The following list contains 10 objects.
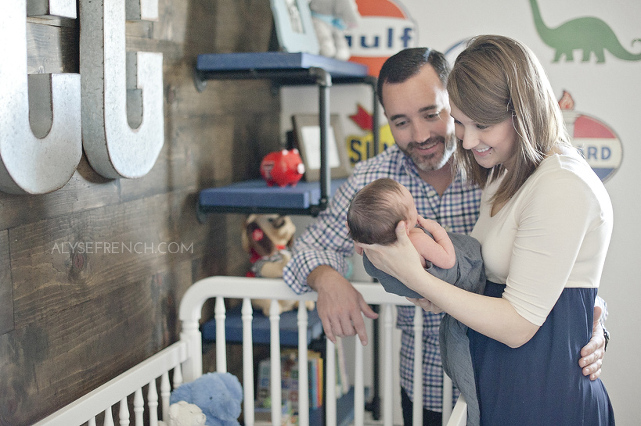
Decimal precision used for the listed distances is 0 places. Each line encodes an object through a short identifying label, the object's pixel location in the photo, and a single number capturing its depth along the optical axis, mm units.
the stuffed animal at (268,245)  1930
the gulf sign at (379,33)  2260
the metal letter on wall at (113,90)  1220
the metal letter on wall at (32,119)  1011
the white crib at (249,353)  1458
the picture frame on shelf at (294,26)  1751
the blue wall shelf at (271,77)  1674
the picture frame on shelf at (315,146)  2078
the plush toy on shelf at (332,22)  2090
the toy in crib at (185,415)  1357
